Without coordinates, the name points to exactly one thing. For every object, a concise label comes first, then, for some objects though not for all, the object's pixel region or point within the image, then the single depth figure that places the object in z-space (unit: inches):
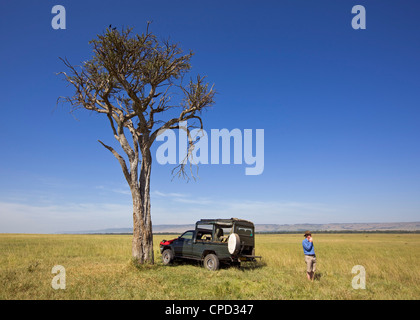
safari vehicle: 539.2
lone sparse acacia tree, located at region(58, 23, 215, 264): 587.2
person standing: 455.2
